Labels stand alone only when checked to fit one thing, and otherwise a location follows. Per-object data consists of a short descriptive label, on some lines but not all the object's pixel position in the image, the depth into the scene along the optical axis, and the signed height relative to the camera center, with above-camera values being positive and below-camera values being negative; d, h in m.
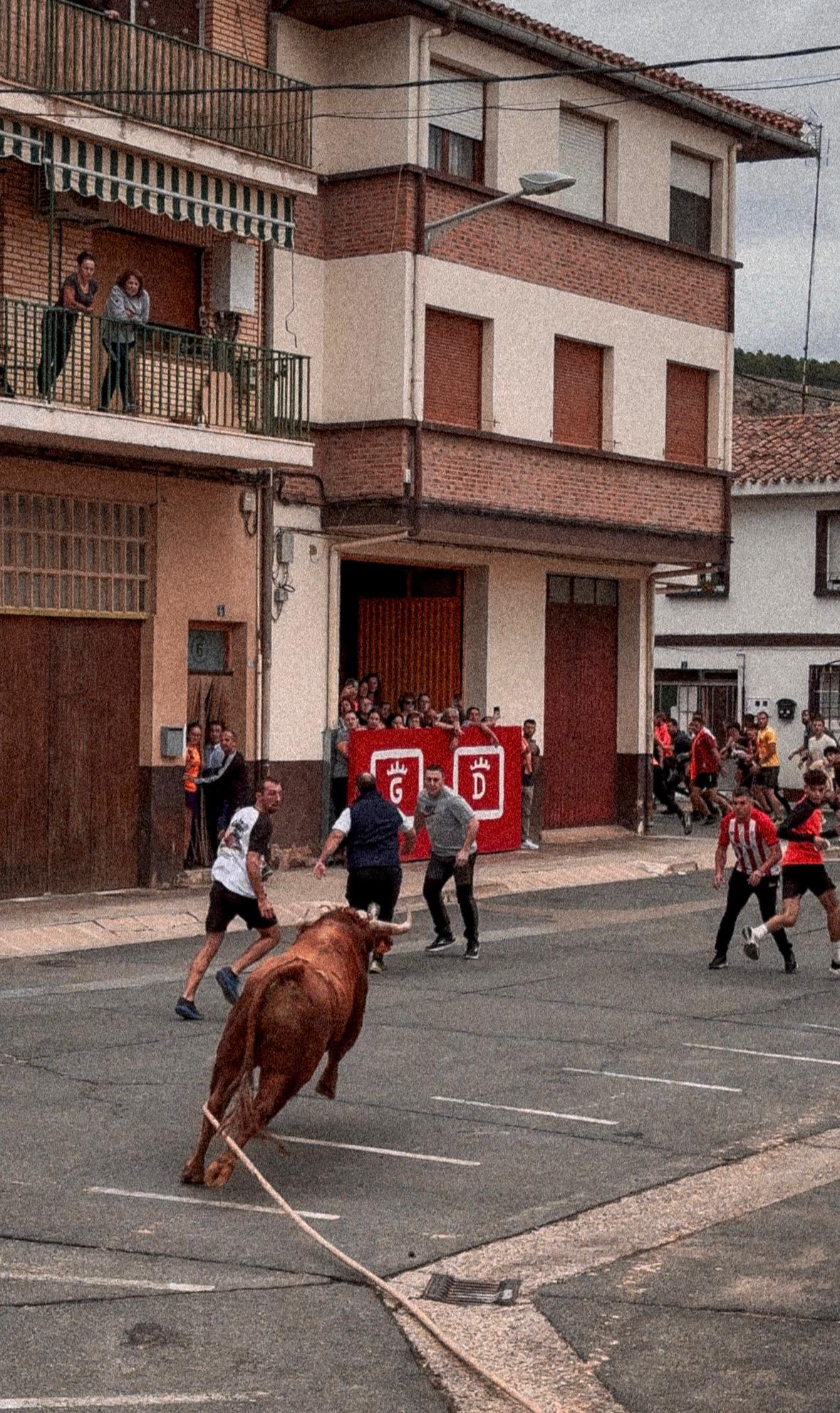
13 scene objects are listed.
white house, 44.09 +2.08
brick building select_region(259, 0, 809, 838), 25.70 +4.39
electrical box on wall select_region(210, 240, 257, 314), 24.48 +4.88
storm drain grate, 8.12 -2.31
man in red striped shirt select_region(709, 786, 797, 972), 17.67 -1.31
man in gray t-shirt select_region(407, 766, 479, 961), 18.70 -1.30
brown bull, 9.83 -1.63
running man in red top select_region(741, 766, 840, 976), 17.66 -1.41
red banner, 25.66 -0.86
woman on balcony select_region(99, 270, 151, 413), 22.33 +3.94
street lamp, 23.58 +5.85
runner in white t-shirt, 14.67 -1.30
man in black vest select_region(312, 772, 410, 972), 17.52 -1.24
